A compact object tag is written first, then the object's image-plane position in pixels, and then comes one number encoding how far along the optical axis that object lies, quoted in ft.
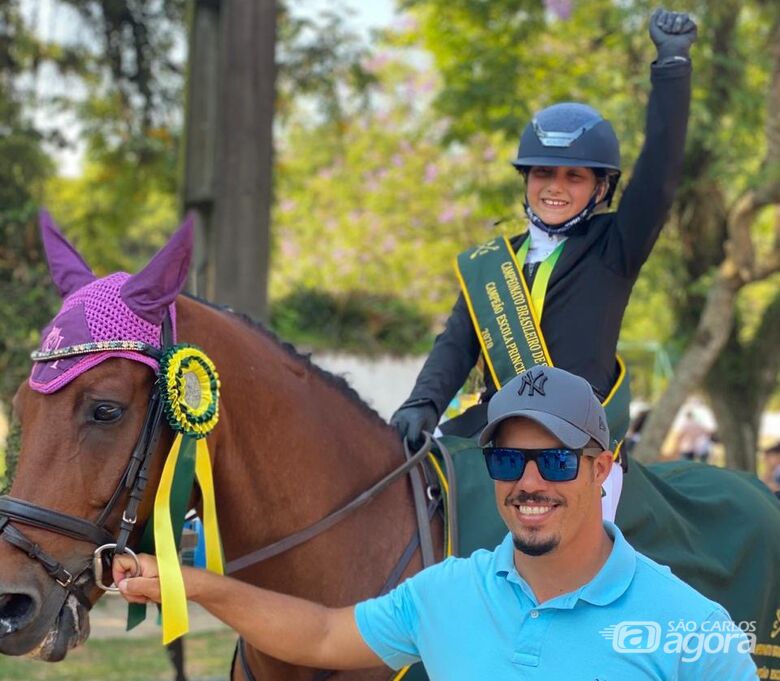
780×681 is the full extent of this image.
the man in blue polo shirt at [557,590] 13.23
